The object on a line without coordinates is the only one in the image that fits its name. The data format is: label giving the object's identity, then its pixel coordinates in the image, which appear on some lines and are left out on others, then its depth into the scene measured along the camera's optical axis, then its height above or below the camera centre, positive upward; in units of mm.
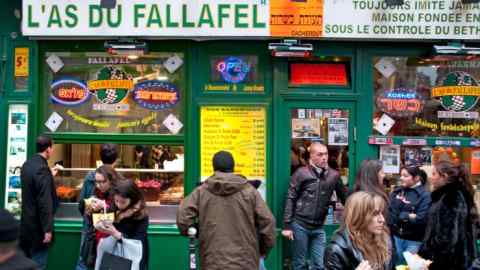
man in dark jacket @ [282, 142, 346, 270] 6895 -730
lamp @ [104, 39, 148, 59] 7203 +1049
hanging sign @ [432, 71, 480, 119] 7484 +519
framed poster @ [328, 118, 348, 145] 7465 +71
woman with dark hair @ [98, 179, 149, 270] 5121 -655
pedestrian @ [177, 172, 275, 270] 5137 -707
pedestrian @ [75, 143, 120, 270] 6457 -455
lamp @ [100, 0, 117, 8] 7121 +1539
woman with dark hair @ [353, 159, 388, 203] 6297 -407
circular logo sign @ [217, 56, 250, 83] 7480 +815
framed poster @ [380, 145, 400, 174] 7484 -229
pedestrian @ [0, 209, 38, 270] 2945 -531
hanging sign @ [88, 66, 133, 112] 7551 +592
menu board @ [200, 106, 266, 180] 7367 -9
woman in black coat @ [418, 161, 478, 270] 5453 -761
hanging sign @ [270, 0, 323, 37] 7164 +1390
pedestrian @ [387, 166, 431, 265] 6453 -774
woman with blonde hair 3633 -613
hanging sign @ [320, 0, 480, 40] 7164 +1396
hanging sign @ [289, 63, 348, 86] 7500 +780
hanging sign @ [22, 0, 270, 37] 7156 +1383
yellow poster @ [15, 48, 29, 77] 7555 +903
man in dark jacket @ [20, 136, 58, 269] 6551 -738
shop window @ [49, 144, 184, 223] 7531 -433
